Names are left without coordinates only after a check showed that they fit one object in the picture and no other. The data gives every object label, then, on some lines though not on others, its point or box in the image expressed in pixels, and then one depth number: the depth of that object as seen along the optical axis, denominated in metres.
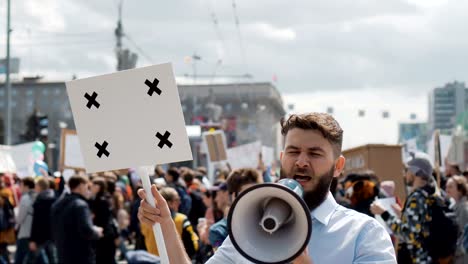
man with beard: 3.58
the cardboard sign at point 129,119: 4.49
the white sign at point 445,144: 16.48
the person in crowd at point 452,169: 14.79
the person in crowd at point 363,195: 10.85
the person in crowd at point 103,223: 14.91
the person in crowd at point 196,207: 16.00
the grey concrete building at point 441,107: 76.69
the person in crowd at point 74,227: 12.65
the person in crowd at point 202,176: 19.04
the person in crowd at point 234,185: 6.96
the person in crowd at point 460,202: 8.71
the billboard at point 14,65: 41.14
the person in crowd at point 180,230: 9.56
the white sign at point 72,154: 19.20
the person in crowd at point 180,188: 14.31
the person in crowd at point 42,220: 15.68
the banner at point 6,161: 17.82
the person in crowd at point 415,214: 8.70
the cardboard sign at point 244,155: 21.09
